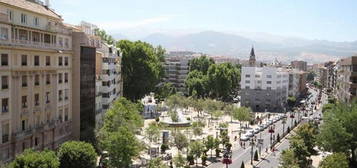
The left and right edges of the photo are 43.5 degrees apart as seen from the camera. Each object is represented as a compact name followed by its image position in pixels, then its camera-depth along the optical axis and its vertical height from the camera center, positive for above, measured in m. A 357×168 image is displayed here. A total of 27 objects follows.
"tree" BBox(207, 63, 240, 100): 132.62 -7.10
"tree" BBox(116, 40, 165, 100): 96.88 -2.86
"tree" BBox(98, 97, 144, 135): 53.41 -7.96
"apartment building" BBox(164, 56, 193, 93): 185.12 -6.09
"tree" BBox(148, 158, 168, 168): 41.21 -10.01
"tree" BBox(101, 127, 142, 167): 44.12 -9.24
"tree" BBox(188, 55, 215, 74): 161.25 -2.60
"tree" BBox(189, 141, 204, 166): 53.94 -11.12
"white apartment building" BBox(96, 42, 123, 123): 65.88 -3.47
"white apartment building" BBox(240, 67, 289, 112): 134.12 -9.07
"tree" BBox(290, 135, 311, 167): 48.75 -10.48
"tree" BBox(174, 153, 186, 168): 47.16 -11.08
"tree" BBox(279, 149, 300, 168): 42.79 -9.97
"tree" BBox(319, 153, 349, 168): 39.41 -9.20
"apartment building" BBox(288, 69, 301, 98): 160.50 -9.41
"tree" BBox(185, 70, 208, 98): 137.12 -9.01
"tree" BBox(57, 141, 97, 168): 38.84 -8.74
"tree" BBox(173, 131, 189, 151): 58.42 -11.05
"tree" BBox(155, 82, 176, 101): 114.06 -9.39
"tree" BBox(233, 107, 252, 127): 88.19 -11.34
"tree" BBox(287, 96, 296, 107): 142.49 -13.68
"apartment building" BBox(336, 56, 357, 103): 82.69 -4.08
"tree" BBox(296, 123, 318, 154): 58.53 -10.36
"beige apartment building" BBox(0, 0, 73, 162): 41.22 -2.44
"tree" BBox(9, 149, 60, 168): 32.50 -7.81
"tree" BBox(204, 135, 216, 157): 58.69 -11.30
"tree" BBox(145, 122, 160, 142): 61.30 -10.55
